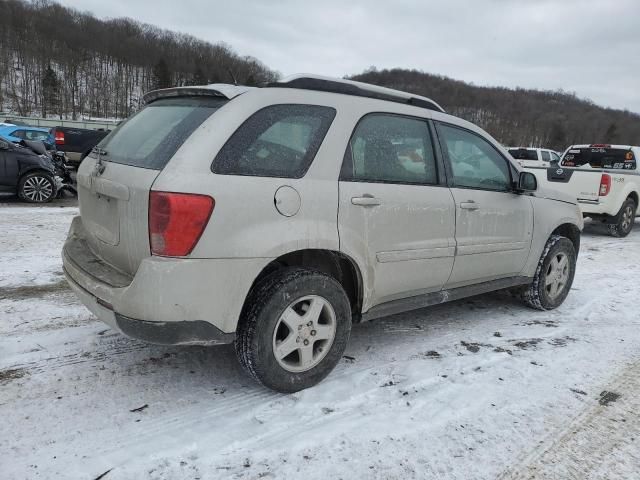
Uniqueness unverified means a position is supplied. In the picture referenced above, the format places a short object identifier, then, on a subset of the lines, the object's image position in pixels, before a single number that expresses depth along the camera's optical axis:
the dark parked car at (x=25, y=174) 9.55
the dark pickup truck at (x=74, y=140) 15.42
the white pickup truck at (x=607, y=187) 8.90
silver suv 2.34
